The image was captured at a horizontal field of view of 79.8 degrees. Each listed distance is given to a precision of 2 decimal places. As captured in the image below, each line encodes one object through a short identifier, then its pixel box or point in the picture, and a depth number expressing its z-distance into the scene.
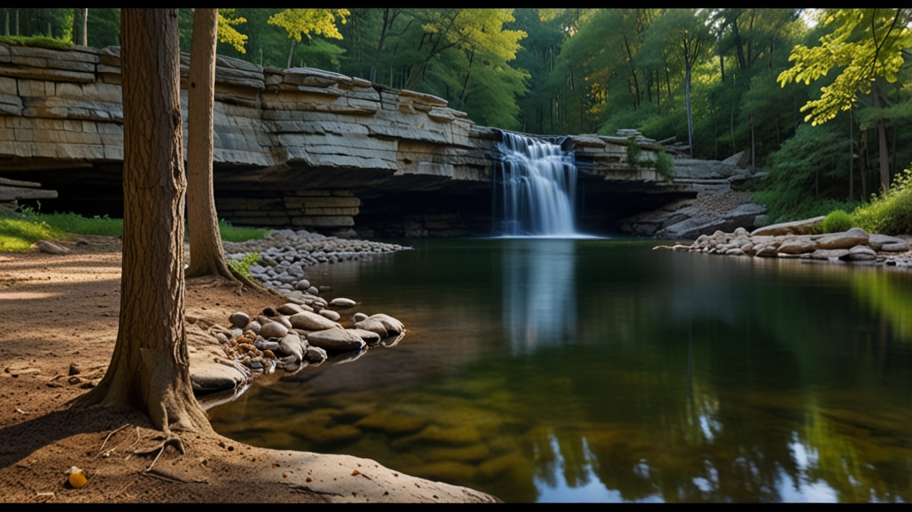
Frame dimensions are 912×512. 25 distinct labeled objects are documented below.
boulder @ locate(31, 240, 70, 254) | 10.16
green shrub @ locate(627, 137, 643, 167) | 27.62
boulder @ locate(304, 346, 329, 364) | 4.89
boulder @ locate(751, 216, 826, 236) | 17.23
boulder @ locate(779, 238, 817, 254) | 15.14
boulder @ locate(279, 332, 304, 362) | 4.83
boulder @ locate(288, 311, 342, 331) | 5.59
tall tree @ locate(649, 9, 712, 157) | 33.66
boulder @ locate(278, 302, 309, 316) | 6.14
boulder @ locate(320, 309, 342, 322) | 6.37
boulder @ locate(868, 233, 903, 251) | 14.26
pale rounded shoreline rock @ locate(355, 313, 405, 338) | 5.71
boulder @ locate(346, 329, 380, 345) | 5.44
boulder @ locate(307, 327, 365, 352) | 5.16
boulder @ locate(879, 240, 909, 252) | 13.66
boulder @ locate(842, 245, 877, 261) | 13.42
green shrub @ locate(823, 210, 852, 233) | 16.42
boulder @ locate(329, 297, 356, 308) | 7.40
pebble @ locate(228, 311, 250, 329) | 5.45
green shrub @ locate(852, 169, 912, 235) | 15.27
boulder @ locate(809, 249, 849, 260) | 14.04
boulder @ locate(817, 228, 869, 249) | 14.40
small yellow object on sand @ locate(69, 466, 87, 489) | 2.14
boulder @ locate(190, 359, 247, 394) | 3.85
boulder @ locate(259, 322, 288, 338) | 5.23
